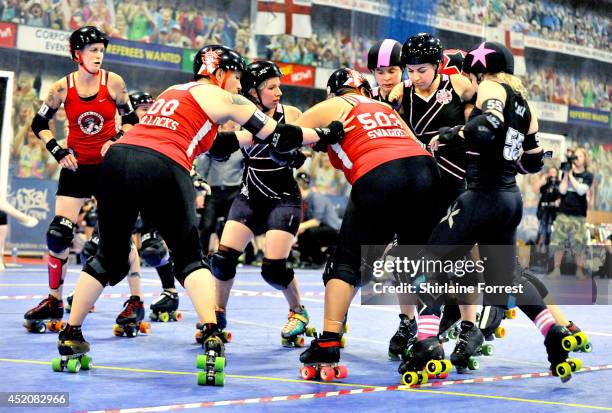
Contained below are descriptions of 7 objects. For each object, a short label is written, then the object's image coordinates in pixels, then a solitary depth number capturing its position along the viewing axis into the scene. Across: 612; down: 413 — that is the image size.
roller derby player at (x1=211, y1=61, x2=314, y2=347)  9.80
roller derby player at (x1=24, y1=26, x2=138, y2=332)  10.08
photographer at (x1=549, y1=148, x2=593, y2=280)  21.87
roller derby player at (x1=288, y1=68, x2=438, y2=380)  7.49
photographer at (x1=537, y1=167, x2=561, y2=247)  25.00
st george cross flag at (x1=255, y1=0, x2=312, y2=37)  26.97
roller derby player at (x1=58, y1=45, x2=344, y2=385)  7.21
